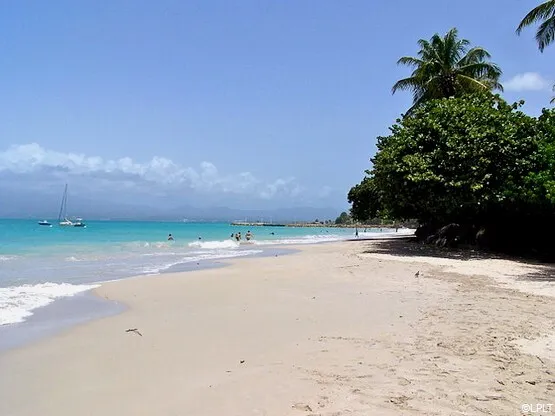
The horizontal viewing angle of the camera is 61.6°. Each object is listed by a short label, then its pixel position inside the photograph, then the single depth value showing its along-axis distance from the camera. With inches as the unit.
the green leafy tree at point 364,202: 1540.4
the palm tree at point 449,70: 1094.4
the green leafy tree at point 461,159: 770.2
